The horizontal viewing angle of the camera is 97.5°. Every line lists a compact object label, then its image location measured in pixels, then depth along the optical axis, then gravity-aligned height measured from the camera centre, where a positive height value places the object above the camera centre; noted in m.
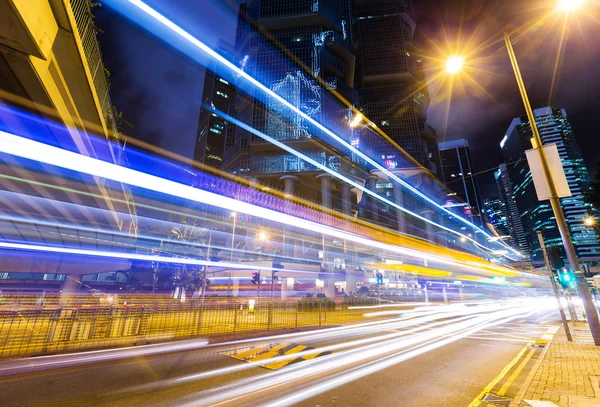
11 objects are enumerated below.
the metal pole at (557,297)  9.29 -0.22
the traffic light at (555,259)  10.32 +1.23
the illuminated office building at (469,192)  190.75 +69.91
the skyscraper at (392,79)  92.03 +74.52
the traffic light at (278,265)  32.88 +3.02
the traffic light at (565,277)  10.62 +0.56
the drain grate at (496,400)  4.45 -1.82
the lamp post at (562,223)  7.31 +1.97
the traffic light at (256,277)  20.16 +0.92
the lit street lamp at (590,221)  22.51 +5.79
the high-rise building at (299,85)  54.88 +44.41
